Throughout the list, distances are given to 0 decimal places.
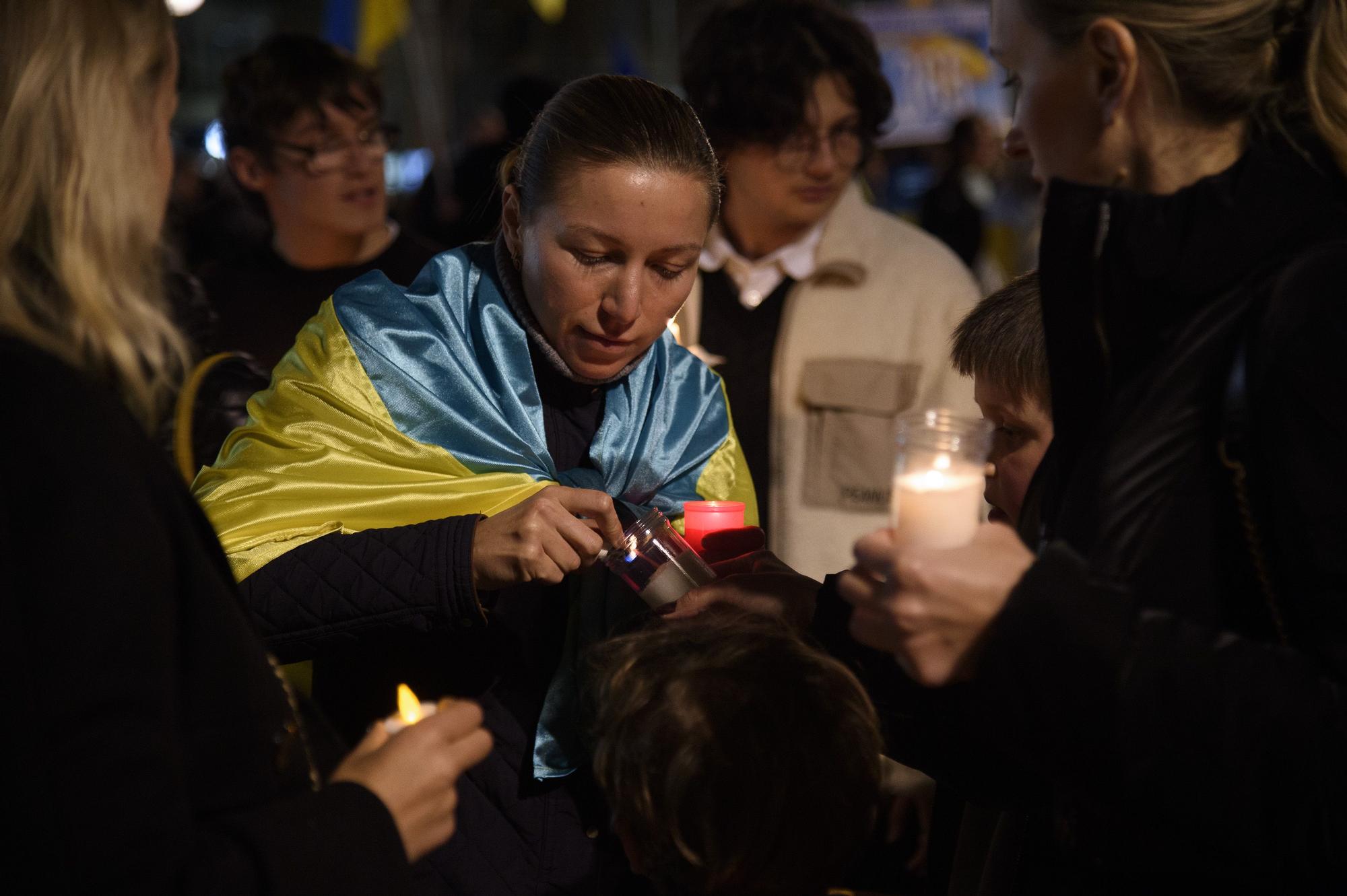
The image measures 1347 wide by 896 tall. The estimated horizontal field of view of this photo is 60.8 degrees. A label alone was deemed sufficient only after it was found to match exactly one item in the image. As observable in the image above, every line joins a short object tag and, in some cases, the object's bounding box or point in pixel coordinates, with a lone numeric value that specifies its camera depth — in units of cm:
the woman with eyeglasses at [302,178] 365
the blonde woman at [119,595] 102
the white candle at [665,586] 194
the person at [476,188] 262
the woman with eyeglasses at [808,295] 359
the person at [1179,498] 124
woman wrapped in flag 191
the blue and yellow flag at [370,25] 783
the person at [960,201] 824
